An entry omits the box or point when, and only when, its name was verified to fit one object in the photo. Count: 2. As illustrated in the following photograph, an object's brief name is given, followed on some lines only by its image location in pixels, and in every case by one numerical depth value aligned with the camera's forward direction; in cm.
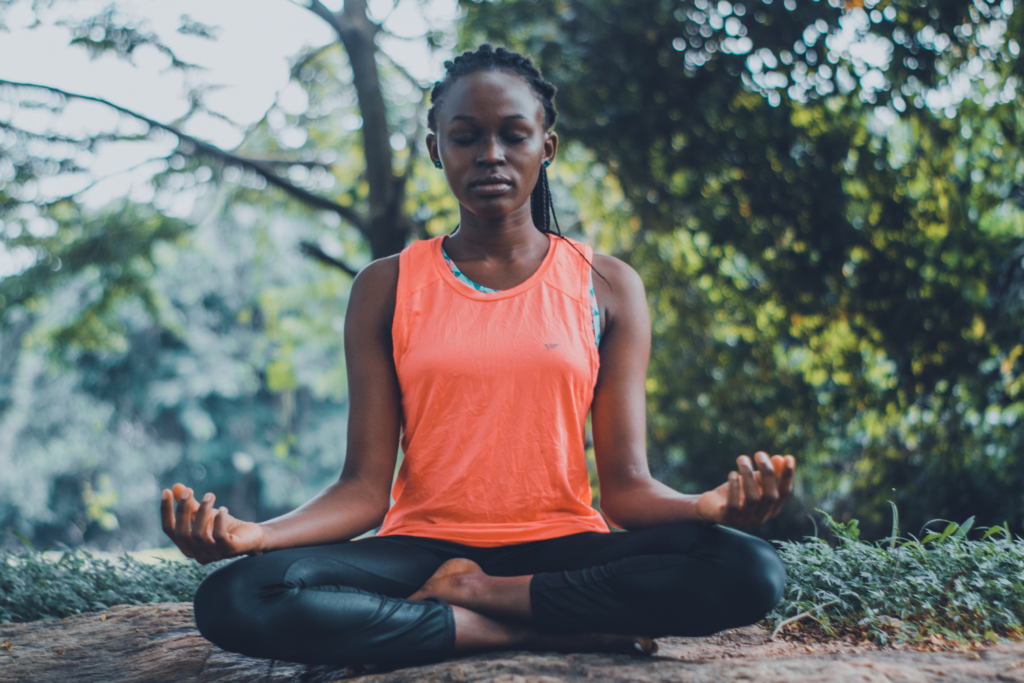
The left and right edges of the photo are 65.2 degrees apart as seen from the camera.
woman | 176
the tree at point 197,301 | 499
